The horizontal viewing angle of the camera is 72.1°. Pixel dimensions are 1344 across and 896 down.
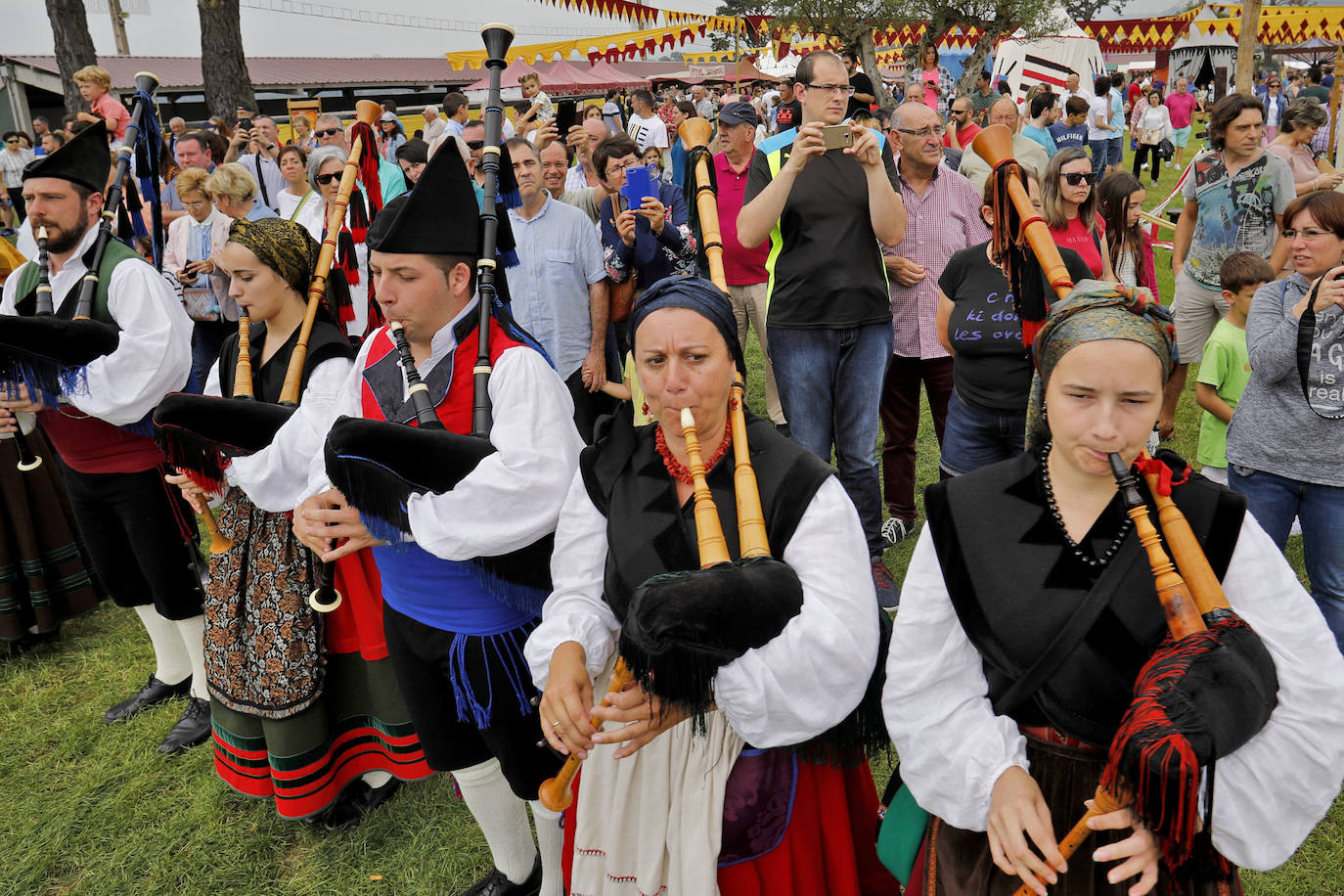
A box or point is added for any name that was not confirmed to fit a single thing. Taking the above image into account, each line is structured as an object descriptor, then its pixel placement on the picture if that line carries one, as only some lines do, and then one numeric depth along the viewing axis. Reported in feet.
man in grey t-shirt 18.04
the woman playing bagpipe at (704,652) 5.88
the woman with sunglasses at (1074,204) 13.17
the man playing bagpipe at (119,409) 11.48
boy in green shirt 13.30
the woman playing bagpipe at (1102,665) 4.95
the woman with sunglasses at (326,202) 18.21
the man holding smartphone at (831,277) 13.12
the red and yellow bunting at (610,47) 110.63
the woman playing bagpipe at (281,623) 10.14
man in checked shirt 15.75
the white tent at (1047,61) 45.75
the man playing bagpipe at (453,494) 7.57
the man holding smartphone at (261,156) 28.63
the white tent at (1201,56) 88.69
